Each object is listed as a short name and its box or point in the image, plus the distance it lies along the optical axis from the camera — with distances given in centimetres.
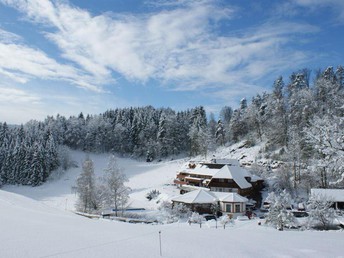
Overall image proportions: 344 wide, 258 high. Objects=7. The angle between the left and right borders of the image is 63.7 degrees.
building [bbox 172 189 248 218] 3984
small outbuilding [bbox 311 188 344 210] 3962
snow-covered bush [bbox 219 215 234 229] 2723
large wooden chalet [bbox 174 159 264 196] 4806
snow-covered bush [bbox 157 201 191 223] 3556
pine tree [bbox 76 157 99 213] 4181
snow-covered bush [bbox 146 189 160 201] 5131
